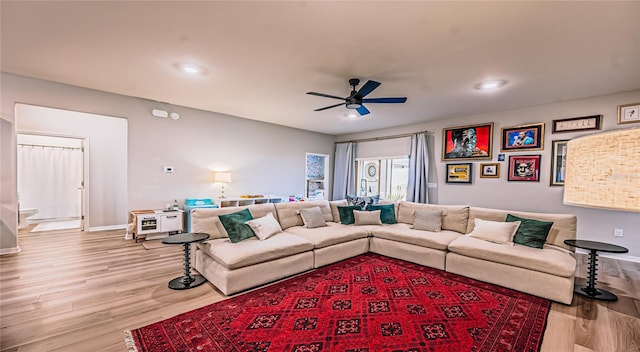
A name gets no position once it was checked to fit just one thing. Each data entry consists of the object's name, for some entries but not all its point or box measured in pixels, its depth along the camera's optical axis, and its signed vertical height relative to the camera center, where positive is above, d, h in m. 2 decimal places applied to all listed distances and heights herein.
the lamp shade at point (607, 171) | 0.74 +0.02
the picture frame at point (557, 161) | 4.44 +0.28
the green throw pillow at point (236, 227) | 3.27 -0.75
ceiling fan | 3.45 +0.98
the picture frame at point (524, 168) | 4.72 +0.16
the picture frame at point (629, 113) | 3.84 +0.99
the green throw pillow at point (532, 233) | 3.22 -0.70
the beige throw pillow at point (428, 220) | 4.13 -0.75
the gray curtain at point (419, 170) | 6.07 +0.08
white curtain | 6.49 -0.43
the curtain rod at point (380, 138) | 6.50 +0.95
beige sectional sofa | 2.82 -0.98
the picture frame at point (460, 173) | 5.54 +0.04
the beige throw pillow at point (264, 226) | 3.44 -0.77
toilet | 5.76 -1.18
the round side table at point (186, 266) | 2.89 -1.15
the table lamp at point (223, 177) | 5.58 -0.19
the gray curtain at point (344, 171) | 7.76 +0.02
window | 7.06 -0.14
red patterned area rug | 2.02 -1.33
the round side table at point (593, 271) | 2.78 -1.02
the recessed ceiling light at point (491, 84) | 3.61 +1.30
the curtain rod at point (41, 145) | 6.46 +0.44
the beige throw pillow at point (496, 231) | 3.36 -0.73
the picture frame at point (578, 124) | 4.16 +0.90
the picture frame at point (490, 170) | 5.18 +0.11
